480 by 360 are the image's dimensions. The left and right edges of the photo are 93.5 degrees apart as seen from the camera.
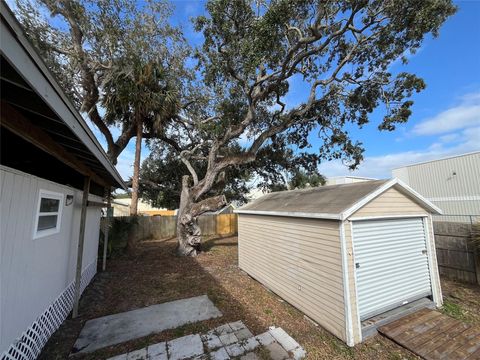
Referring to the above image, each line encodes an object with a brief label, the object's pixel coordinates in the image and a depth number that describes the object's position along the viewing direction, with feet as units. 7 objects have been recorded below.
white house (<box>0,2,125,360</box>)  5.13
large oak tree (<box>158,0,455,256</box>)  23.77
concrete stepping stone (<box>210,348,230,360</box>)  10.69
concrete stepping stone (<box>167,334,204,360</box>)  10.91
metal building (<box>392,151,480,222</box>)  47.19
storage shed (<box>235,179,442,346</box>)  12.56
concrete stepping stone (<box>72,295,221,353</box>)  12.14
